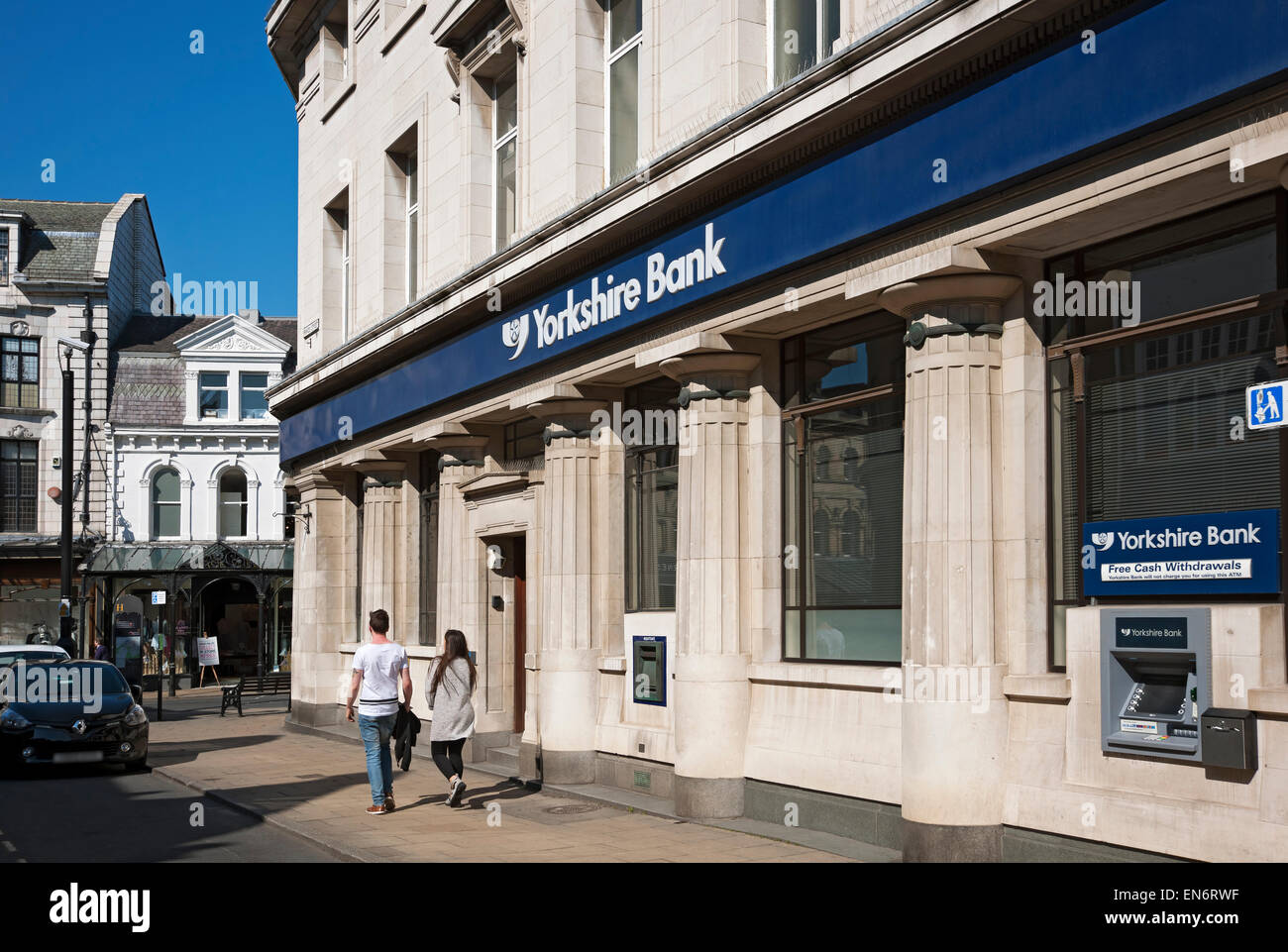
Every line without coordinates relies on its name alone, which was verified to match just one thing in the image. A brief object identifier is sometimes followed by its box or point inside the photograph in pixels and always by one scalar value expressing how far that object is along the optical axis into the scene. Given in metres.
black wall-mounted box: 7.72
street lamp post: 29.19
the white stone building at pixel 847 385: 8.26
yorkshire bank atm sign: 7.90
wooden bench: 32.84
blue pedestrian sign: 7.12
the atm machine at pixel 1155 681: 8.15
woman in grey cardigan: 13.43
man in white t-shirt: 12.84
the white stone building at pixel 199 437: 46.34
